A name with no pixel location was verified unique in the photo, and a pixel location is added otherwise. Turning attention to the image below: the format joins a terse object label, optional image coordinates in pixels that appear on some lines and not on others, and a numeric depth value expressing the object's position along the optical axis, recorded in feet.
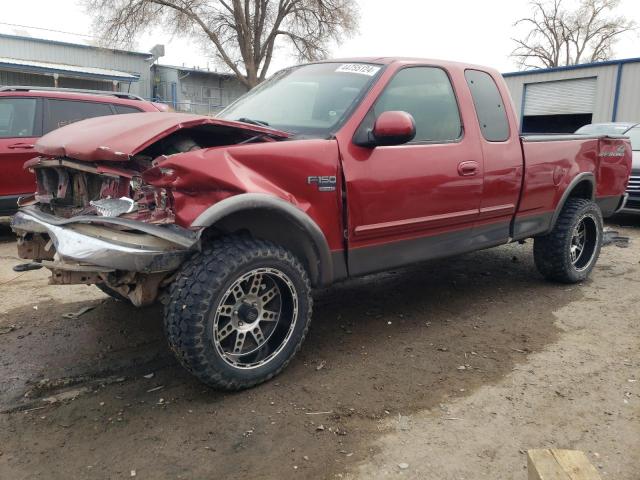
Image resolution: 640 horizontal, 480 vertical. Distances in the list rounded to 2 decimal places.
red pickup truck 8.88
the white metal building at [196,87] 114.32
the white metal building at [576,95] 59.77
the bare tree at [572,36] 128.98
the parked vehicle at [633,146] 27.12
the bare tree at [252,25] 91.81
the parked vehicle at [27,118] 21.85
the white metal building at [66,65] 87.66
